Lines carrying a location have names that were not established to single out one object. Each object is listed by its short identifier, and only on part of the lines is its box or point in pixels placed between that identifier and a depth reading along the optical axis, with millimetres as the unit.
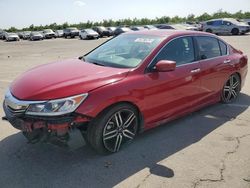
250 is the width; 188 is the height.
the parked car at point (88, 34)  25690
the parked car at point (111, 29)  28434
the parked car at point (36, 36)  29532
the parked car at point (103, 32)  28329
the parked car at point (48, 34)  31538
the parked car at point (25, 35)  32479
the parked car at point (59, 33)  32686
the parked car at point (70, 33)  30693
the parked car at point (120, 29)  26416
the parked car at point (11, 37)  30693
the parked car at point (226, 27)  20423
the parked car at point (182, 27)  20981
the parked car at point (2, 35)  33670
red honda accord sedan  2404
